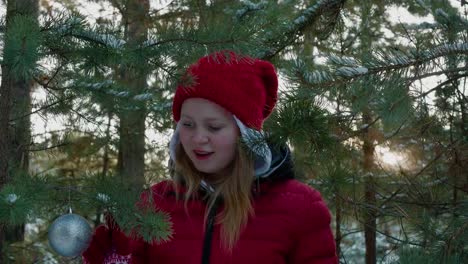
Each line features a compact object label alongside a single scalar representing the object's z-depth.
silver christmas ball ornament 2.36
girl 2.66
